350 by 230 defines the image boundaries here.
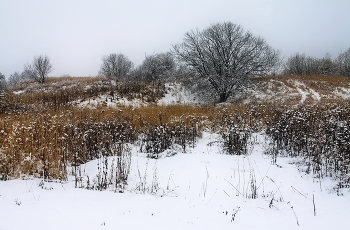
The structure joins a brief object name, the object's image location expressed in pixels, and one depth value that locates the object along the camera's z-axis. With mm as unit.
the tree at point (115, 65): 38969
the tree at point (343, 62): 43781
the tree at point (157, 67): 29328
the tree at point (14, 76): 72362
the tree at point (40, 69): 27406
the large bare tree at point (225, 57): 20797
